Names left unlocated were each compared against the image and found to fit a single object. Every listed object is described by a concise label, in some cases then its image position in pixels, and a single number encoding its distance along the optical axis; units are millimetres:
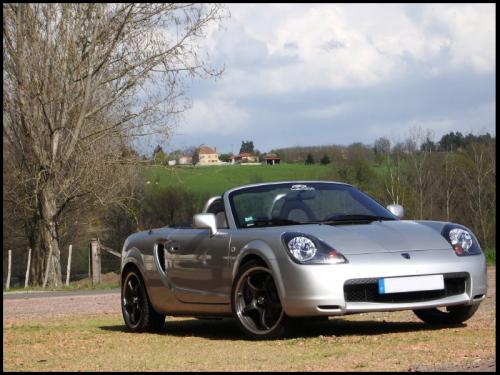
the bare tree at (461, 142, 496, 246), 84000
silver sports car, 8758
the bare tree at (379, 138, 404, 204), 67550
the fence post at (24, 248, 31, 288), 40125
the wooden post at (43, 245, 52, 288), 32944
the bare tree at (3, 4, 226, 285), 31547
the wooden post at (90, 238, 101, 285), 30484
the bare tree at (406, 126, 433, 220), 77631
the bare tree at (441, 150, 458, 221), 82938
